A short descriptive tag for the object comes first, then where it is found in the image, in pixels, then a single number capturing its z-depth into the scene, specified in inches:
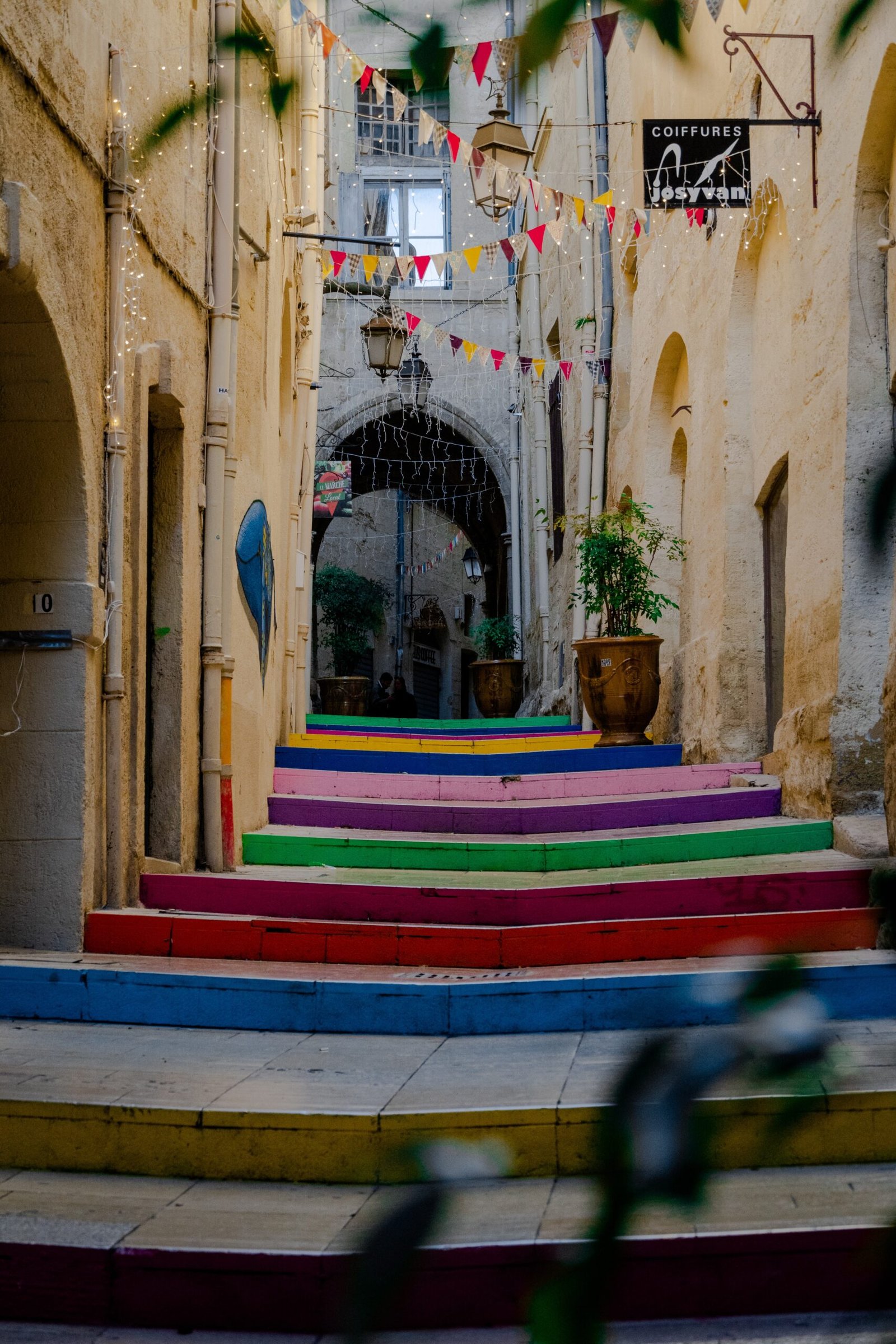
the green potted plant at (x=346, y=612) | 1077.1
